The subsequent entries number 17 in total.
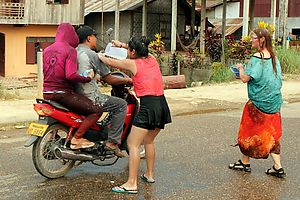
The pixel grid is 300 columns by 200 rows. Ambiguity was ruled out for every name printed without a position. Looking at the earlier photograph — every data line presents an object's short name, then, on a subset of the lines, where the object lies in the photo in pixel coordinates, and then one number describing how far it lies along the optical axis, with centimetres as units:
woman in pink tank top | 574
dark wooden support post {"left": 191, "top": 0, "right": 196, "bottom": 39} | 2721
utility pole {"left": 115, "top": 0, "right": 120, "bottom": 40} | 2331
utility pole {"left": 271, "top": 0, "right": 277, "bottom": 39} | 2349
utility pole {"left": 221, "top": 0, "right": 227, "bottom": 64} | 2253
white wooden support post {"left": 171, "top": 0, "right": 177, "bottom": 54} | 2134
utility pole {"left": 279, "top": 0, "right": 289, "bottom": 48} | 2291
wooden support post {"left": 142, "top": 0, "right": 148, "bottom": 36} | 2545
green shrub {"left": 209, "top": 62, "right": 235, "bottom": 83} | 1853
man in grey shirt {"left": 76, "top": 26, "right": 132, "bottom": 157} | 617
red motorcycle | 595
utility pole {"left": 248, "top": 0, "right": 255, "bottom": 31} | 2578
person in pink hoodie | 593
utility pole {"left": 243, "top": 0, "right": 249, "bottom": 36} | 2047
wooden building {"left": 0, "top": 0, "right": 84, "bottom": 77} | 2528
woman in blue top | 646
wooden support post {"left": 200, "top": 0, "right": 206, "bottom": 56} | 2234
